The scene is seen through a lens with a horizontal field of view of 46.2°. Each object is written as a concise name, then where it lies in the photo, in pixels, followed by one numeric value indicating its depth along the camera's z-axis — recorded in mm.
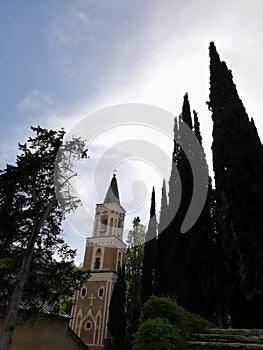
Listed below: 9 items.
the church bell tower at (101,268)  32938
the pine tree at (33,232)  11773
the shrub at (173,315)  6679
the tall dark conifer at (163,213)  21039
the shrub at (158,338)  5574
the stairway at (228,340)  5641
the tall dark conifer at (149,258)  24203
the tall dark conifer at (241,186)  10633
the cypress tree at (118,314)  25984
